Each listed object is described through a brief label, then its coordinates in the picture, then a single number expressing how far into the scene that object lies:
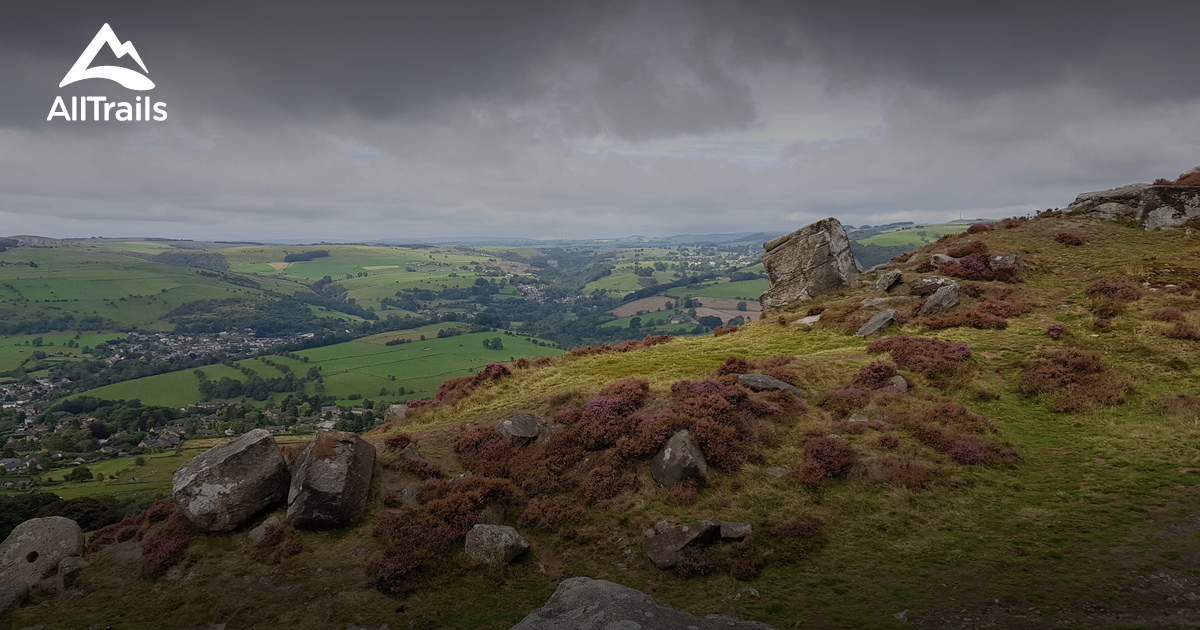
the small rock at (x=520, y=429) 22.22
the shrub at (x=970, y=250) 41.82
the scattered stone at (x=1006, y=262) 38.28
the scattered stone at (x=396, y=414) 29.55
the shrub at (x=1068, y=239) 40.88
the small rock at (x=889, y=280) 39.12
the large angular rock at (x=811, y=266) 44.12
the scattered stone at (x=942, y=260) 40.56
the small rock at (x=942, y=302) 33.06
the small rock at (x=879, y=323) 32.25
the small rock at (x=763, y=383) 24.14
